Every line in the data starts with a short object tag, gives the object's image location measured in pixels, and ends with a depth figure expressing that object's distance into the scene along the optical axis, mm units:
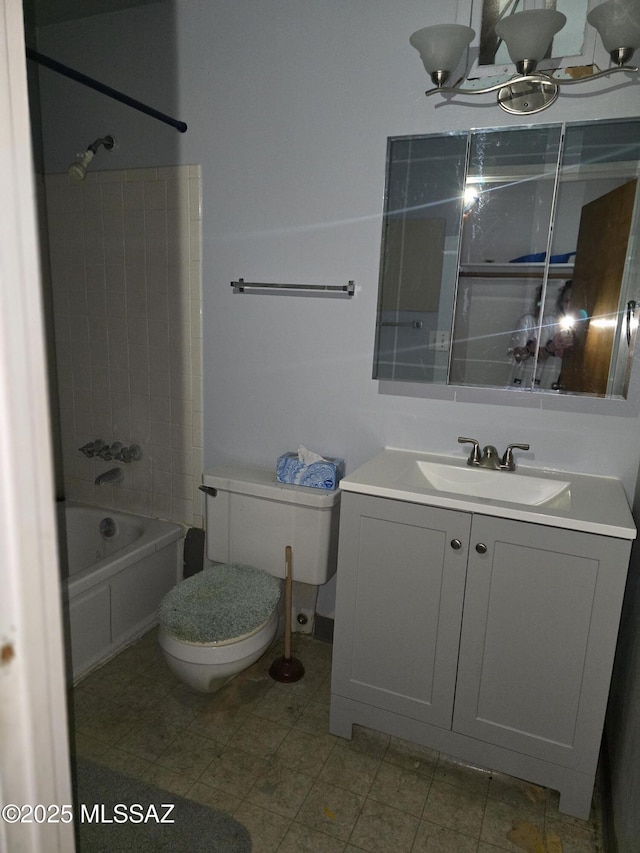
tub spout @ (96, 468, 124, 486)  2525
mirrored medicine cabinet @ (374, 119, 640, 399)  1765
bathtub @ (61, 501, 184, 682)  2066
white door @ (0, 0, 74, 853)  419
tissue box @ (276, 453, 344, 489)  2072
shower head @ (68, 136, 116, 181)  2023
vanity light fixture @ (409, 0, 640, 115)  1531
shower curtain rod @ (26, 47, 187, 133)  1696
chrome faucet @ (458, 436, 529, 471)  1859
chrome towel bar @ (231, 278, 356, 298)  2047
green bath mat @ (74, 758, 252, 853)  1468
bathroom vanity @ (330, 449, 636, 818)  1477
